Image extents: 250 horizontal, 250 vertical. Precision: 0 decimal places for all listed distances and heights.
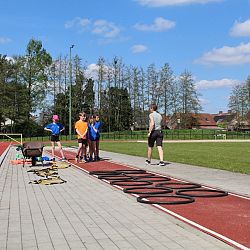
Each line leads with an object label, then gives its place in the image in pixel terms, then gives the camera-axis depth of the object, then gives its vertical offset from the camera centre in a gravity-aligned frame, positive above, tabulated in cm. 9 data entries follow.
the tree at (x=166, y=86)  7588 +791
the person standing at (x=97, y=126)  1750 +21
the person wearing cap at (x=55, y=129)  1717 +9
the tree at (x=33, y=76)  7038 +909
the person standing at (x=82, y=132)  1644 -3
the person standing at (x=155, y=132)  1523 -4
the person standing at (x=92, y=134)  1734 -11
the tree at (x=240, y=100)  8269 +582
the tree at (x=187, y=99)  7725 +569
